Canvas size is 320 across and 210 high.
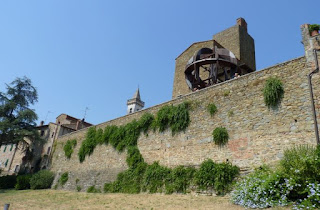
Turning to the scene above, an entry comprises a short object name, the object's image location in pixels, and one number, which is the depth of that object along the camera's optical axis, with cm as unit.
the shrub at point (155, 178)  1288
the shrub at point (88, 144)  2004
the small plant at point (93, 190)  1690
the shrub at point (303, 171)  691
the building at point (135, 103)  5919
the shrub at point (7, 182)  2542
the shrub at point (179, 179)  1178
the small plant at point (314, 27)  1035
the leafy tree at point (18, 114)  2550
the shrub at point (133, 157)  1528
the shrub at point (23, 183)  2353
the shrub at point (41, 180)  2272
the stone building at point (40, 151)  2858
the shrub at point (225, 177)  1028
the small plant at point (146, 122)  1583
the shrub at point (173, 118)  1377
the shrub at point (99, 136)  1930
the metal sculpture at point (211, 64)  1800
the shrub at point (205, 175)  1084
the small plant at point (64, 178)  2145
